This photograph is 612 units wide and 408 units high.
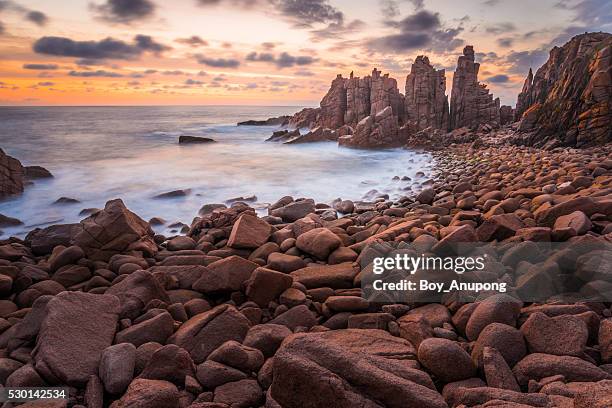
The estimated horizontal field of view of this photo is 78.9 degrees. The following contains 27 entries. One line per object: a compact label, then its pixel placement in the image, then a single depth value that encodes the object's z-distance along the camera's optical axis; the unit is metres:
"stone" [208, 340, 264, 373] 2.60
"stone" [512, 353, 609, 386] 2.25
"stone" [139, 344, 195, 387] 2.49
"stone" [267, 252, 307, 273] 4.49
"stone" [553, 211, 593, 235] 4.07
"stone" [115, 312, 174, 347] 3.02
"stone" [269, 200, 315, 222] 7.85
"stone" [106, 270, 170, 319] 3.46
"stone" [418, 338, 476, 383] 2.41
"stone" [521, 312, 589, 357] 2.47
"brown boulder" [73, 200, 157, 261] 5.35
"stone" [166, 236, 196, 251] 6.06
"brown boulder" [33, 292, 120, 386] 2.63
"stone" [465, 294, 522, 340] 2.81
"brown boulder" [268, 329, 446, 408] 2.03
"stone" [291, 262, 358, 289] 4.00
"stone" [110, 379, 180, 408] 2.17
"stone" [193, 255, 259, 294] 3.91
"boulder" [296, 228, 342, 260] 4.78
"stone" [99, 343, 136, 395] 2.51
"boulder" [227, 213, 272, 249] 5.38
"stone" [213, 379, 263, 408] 2.33
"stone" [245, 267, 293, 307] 3.71
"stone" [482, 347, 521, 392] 2.28
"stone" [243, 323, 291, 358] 2.84
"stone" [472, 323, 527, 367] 2.52
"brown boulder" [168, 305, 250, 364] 2.89
